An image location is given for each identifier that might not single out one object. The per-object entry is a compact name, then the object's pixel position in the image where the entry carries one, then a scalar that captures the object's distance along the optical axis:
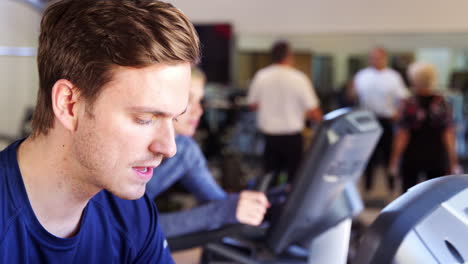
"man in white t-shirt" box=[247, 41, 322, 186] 4.48
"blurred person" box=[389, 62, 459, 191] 3.76
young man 0.86
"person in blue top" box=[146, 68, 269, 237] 1.65
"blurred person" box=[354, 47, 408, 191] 5.16
